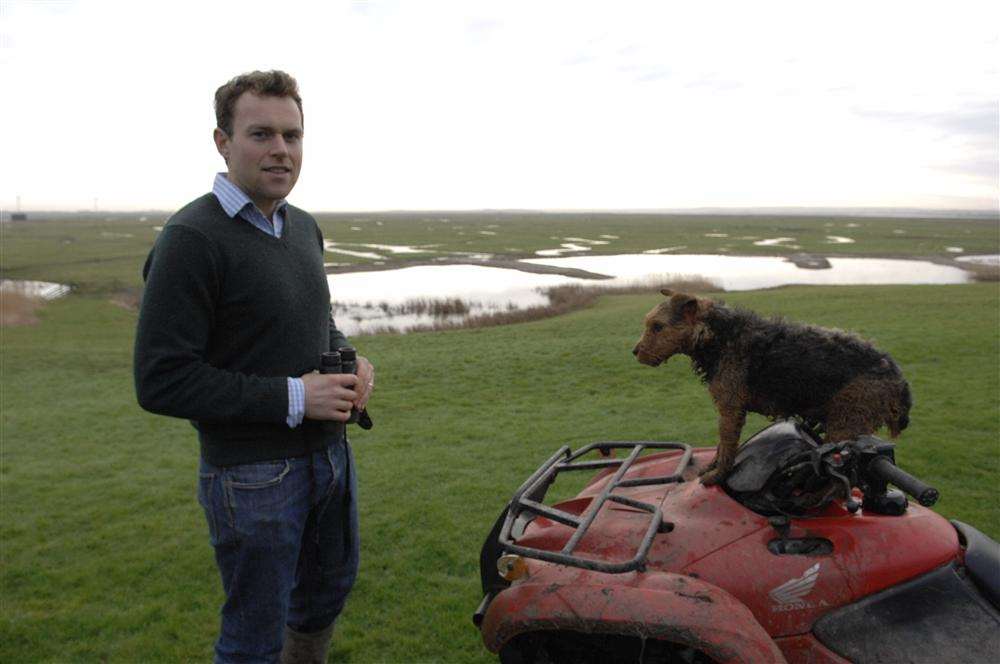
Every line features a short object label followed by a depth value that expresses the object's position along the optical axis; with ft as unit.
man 8.30
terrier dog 10.54
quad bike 7.85
